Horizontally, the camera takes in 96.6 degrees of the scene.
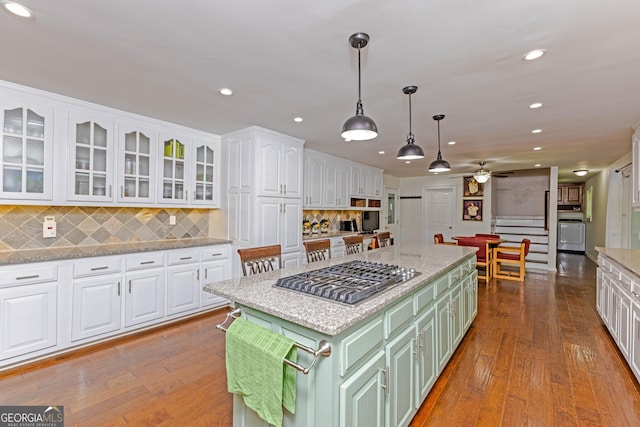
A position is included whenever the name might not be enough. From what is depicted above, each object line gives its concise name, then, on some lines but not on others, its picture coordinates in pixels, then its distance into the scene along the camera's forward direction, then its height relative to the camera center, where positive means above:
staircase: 6.88 -0.47
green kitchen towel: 1.21 -0.70
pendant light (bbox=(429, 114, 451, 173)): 3.10 +0.54
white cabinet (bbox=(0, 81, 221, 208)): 2.56 +0.57
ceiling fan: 5.83 +0.82
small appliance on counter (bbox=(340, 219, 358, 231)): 6.25 -0.28
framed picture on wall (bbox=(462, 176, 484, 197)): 7.47 +0.72
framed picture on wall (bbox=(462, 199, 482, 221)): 7.49 +0.12
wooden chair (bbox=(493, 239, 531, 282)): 5.47 -0.85
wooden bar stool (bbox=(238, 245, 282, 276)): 2.19 -0.38
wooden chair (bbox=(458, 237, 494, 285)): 5.38 -0.67
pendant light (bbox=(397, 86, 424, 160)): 2.59 +0.57
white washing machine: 9.11 -0.62
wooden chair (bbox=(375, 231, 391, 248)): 3.88 -0.35
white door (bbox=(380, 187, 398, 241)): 7.80 +0.10
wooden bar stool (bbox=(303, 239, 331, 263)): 2.72 -0.37
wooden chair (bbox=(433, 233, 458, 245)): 5.91 -0.52
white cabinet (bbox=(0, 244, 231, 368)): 2.37 -0.87
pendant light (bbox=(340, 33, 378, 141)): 1.75 +0.58
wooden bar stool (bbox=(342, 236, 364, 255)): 3.30 -0.37
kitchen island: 1.18 -0.66
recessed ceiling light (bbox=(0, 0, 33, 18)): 1.50 +1.07
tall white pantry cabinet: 3.69 +0.29
